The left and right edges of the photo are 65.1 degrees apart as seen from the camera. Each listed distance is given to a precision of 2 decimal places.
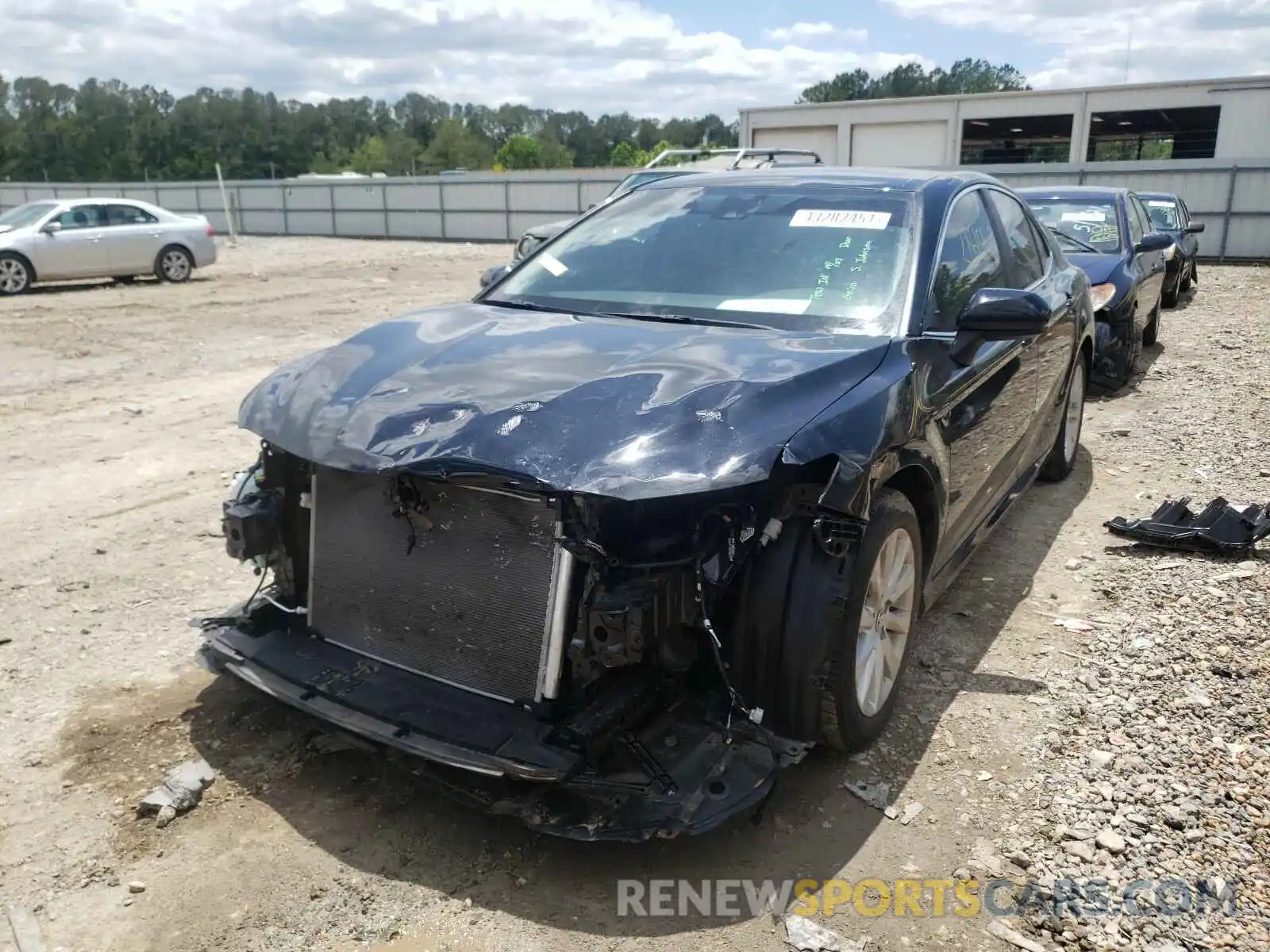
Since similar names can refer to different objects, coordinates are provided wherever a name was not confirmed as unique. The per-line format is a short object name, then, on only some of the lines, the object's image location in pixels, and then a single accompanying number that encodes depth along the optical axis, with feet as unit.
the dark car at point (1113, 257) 27.84
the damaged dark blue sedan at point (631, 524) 8.69
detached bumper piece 16.05
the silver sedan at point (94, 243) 52.65
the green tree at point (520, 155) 378.94
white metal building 101.50
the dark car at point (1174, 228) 45.21
